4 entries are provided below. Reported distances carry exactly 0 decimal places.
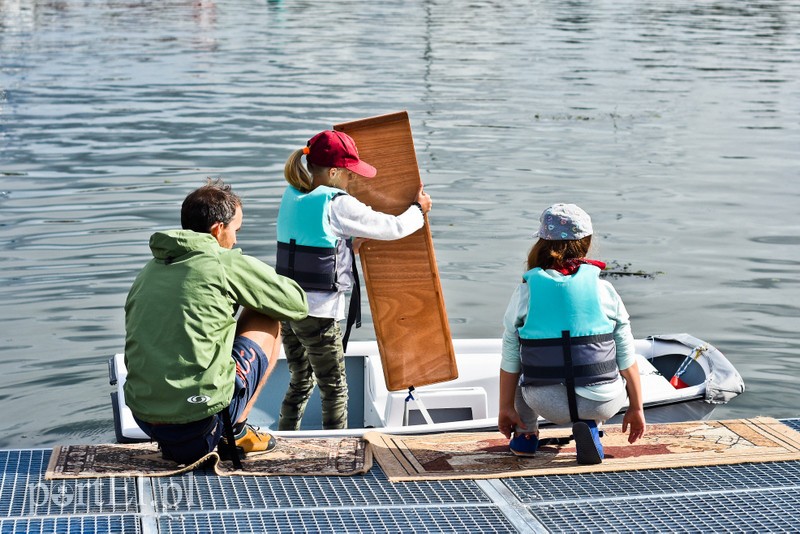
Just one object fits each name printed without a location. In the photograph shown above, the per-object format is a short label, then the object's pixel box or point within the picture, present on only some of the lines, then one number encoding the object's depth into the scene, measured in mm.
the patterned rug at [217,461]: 11250
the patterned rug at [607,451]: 11711
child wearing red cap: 12625
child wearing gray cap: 11219
